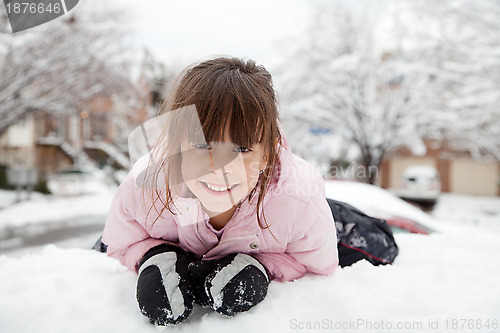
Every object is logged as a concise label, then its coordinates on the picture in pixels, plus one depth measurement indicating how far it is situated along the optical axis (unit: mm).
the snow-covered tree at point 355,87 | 11078
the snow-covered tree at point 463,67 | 8553
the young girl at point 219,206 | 1158
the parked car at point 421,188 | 10734
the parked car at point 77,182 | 14363
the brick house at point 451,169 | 17000
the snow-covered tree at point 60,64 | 8156
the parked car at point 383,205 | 2982
